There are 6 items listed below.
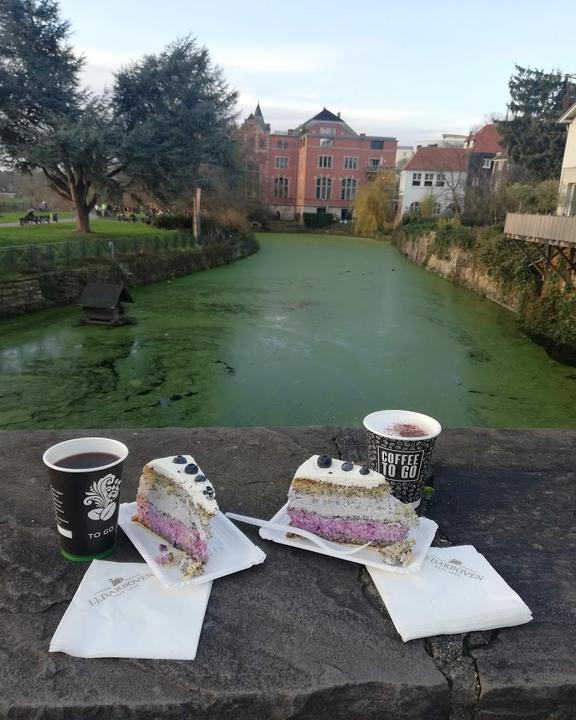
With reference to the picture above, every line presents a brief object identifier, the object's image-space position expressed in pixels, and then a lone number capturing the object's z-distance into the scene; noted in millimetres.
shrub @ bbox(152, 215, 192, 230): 27969
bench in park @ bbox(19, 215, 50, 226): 24594
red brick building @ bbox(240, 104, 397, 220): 56906
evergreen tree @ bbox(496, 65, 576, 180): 27656
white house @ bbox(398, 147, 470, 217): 44500
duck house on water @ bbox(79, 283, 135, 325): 12203
